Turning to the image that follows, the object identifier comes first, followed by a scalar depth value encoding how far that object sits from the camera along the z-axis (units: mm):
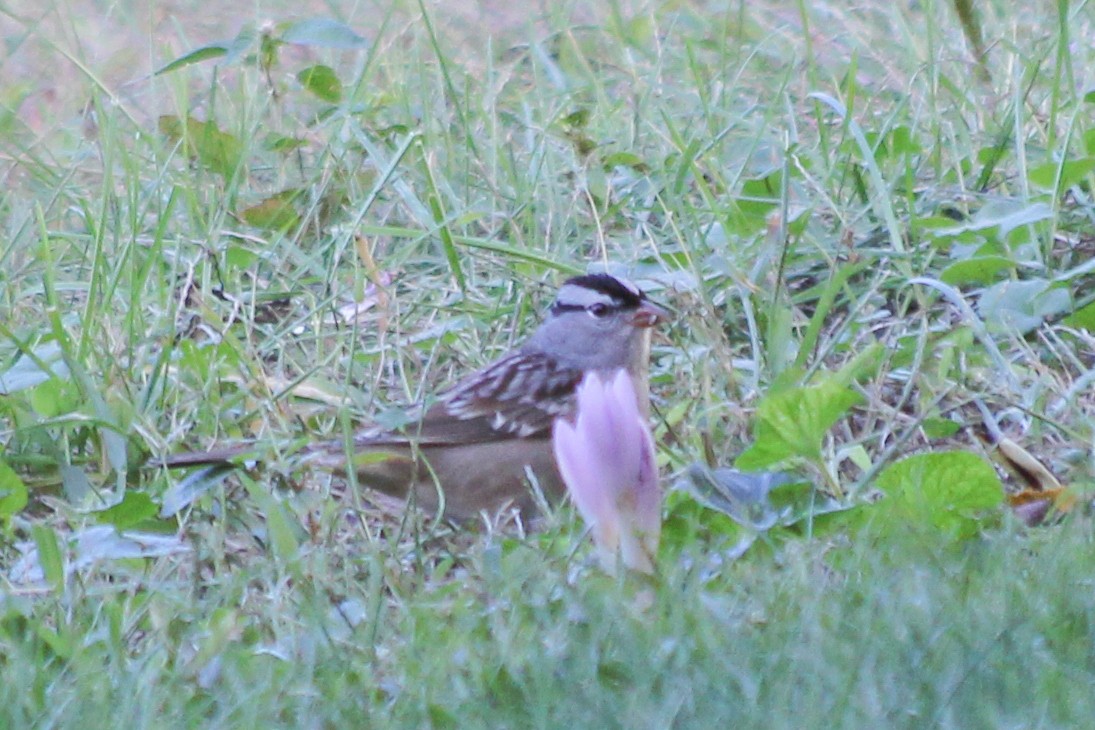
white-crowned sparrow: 9312
